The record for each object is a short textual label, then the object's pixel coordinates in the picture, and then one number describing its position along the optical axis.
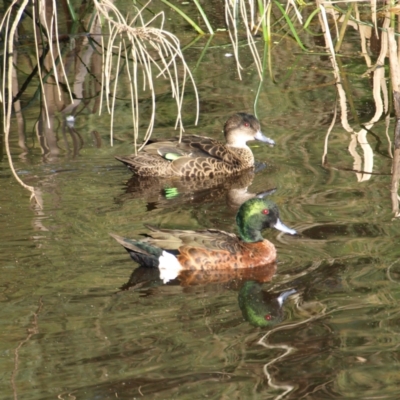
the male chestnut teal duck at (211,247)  14.80
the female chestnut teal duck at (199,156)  19.72
